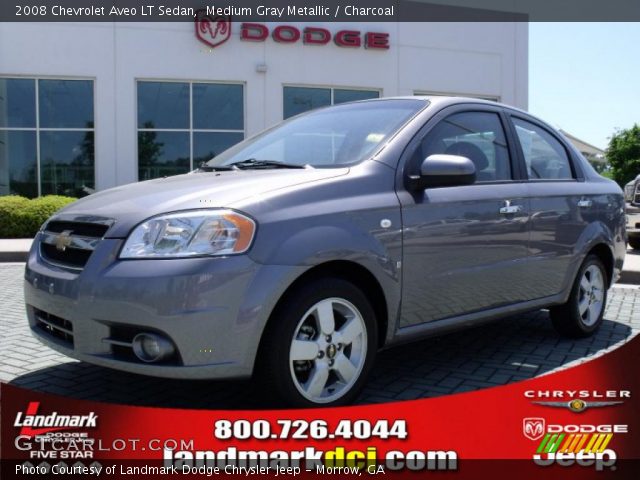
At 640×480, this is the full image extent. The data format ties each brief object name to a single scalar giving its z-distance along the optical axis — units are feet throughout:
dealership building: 52.42
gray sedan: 9.45
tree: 113.70
